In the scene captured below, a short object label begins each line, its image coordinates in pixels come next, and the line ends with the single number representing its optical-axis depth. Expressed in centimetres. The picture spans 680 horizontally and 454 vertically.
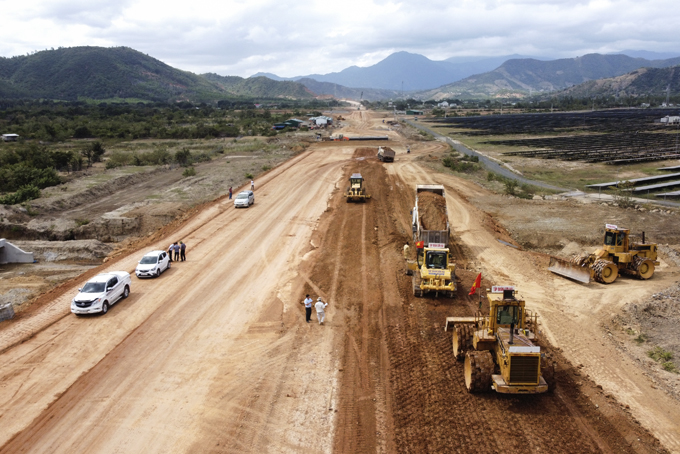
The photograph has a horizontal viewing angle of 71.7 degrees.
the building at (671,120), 12542
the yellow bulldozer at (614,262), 2595
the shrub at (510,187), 5063
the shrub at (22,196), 4500
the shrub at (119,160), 6875
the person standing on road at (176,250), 3057
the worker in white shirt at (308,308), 2148
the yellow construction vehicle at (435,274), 2314
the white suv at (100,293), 2231
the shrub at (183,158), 7203
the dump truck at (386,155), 6812
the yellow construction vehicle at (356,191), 4500
